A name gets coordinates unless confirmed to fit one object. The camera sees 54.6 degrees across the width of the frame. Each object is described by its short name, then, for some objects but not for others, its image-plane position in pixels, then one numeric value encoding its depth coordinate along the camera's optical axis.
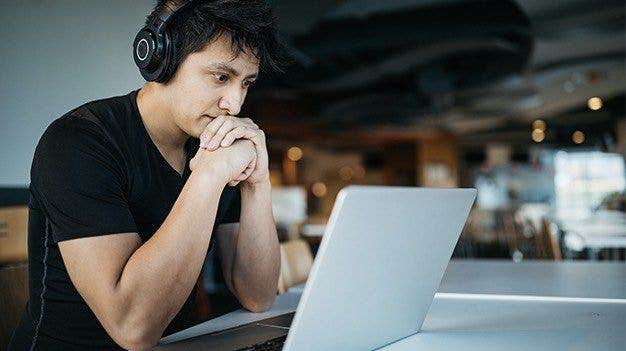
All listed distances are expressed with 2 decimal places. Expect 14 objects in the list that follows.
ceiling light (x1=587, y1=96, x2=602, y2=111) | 8.61
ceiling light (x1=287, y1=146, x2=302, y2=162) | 16.98
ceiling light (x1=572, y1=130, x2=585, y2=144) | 14.05
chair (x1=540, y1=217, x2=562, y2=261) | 3.71
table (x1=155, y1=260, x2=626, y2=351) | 1.10
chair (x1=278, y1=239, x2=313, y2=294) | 2.14
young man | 1.08
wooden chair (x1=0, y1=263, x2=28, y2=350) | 1.50
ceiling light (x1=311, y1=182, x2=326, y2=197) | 19.10
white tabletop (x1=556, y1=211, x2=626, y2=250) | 3.84
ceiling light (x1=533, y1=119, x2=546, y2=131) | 10.67
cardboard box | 2.00
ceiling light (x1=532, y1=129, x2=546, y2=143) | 12.96
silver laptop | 0.80
